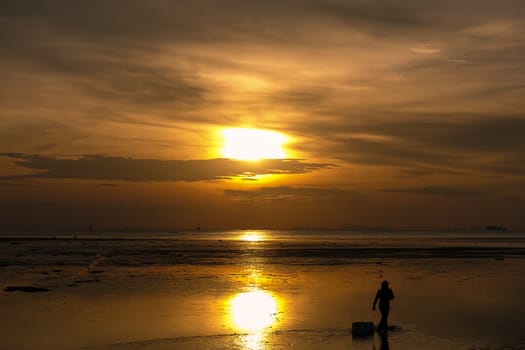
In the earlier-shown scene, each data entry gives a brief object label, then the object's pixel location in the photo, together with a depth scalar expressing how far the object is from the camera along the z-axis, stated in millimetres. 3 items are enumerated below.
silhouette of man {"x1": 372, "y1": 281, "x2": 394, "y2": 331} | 24686
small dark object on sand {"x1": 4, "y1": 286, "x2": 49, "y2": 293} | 38375
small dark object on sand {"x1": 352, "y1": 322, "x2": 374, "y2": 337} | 23578
